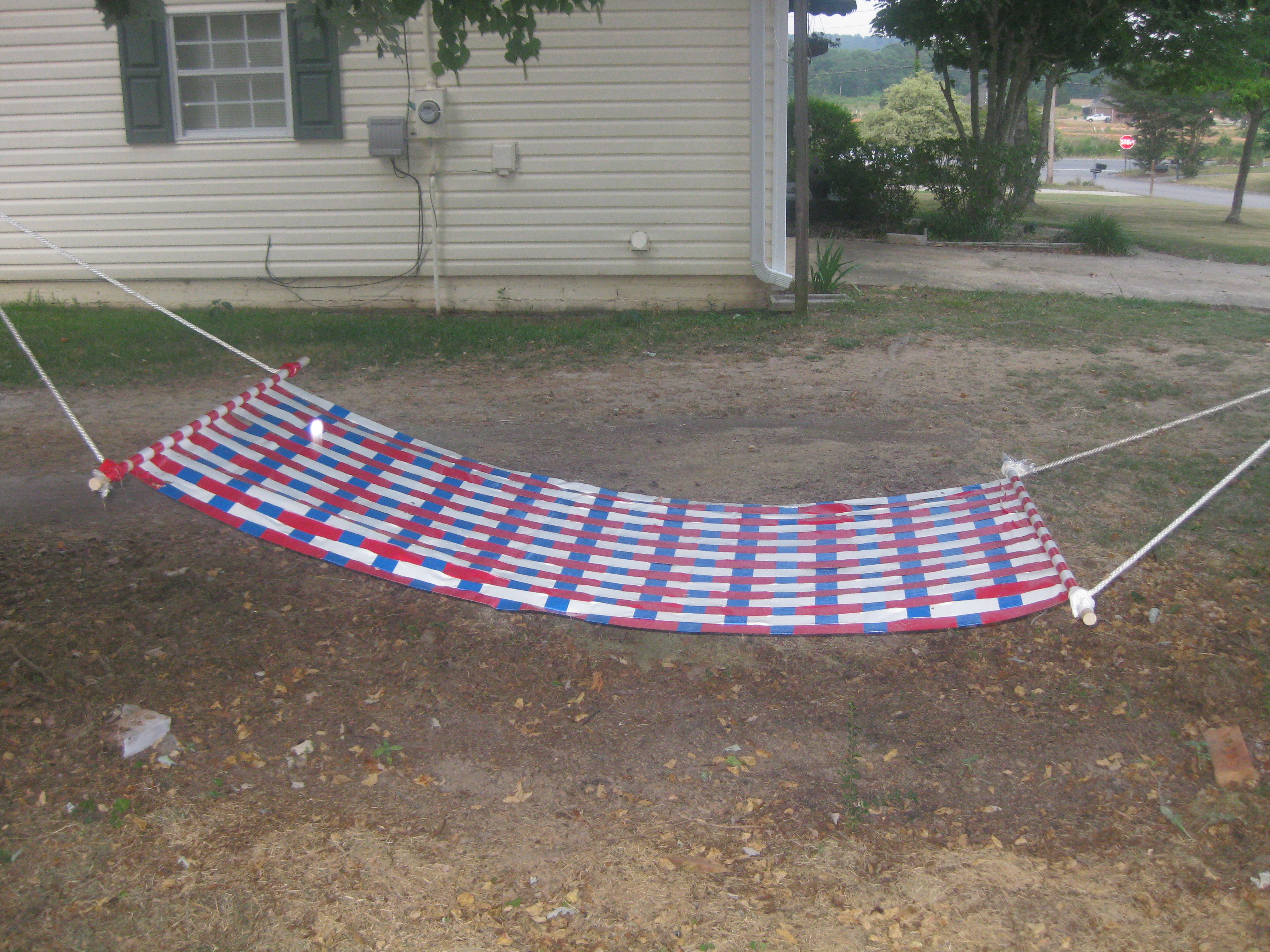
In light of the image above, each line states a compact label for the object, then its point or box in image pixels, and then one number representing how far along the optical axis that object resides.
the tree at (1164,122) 33.78
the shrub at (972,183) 14.23
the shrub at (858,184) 14.94
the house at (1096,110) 99.44
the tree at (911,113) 32.12
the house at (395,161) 8.62
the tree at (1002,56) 14.31
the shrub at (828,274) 9.38
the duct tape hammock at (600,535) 3.68
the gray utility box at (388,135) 8.62
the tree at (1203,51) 14.19
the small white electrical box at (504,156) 8.75
